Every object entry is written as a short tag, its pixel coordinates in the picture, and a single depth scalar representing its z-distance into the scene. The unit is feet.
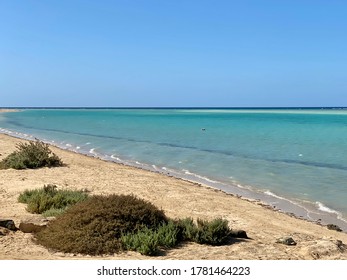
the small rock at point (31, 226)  28.25
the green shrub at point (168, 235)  26.55
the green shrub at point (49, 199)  34.94
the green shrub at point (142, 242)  24.82
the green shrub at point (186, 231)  28.45
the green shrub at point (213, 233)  28.09
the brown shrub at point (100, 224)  24.96
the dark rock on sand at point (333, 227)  37.65
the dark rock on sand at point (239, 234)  29.78
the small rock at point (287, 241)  28.71
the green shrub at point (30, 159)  60.85
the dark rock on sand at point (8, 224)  28.58
